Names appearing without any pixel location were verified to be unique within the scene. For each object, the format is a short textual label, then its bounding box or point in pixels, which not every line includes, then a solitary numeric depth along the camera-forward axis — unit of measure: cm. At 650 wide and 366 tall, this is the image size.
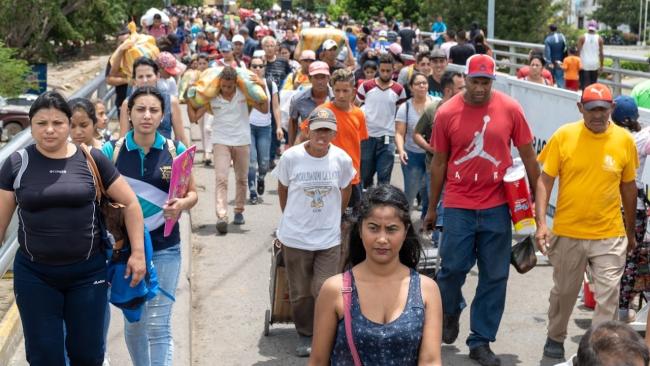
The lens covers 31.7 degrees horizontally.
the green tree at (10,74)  2011
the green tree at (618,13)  9069
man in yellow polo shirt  714
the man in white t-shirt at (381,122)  1148
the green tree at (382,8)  5700
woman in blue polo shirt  617
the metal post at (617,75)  1886
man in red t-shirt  723
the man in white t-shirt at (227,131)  1156
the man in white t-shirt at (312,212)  744
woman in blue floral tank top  417
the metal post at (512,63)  2546
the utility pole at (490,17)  3419
